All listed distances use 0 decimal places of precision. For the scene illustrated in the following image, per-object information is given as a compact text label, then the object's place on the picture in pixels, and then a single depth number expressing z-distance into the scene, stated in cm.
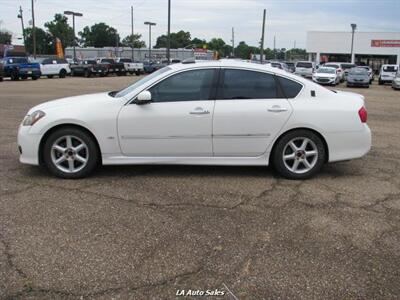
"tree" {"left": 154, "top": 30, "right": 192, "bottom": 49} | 14088
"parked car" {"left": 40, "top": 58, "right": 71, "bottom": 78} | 3903
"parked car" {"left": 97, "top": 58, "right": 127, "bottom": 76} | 4609
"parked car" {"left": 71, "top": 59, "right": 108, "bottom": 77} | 4197
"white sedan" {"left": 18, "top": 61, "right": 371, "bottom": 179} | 609
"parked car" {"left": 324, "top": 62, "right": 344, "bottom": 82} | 3759
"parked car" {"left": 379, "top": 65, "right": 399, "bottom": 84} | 3812
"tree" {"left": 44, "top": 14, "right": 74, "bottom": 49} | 13112
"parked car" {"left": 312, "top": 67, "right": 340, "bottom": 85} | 3434
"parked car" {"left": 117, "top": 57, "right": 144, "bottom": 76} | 4922
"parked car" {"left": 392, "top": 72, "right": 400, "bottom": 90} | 3124
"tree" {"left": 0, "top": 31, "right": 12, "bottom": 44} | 11915
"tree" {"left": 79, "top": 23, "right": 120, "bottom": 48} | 14012
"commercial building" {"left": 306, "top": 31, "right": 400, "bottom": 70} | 7281
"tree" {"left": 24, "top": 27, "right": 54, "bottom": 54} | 13062
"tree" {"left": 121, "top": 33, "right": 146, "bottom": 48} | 13488
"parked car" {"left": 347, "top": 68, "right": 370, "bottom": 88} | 3325
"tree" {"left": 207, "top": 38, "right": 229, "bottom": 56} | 14600
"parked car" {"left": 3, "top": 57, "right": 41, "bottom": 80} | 3453
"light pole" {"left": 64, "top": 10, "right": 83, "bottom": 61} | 5644
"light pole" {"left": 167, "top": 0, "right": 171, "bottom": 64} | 3797
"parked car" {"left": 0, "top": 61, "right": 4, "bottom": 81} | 3319
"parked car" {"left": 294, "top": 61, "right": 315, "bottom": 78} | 4234
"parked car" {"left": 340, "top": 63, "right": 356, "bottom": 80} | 4908
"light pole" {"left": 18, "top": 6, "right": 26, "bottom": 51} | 7588
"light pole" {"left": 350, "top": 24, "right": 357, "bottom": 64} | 5867
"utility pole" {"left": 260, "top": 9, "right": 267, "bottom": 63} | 4406
